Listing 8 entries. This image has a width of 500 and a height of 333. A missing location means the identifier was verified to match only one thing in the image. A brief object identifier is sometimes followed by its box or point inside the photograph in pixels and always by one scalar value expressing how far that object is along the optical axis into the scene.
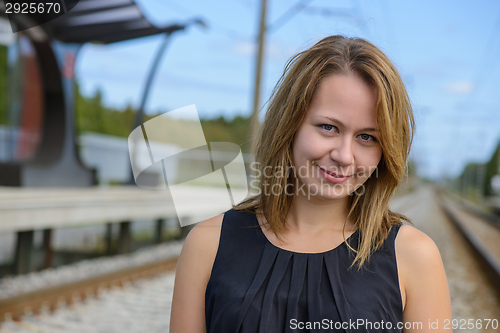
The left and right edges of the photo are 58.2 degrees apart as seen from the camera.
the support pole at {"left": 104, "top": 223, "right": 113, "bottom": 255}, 8.85
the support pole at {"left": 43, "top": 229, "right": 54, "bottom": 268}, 6.87
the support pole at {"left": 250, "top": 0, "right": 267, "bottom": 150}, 10.84
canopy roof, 7.71
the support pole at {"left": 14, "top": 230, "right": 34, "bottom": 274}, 6.19
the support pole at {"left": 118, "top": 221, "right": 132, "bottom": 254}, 8.28
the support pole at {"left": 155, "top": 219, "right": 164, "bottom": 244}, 9.96
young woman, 1.29
